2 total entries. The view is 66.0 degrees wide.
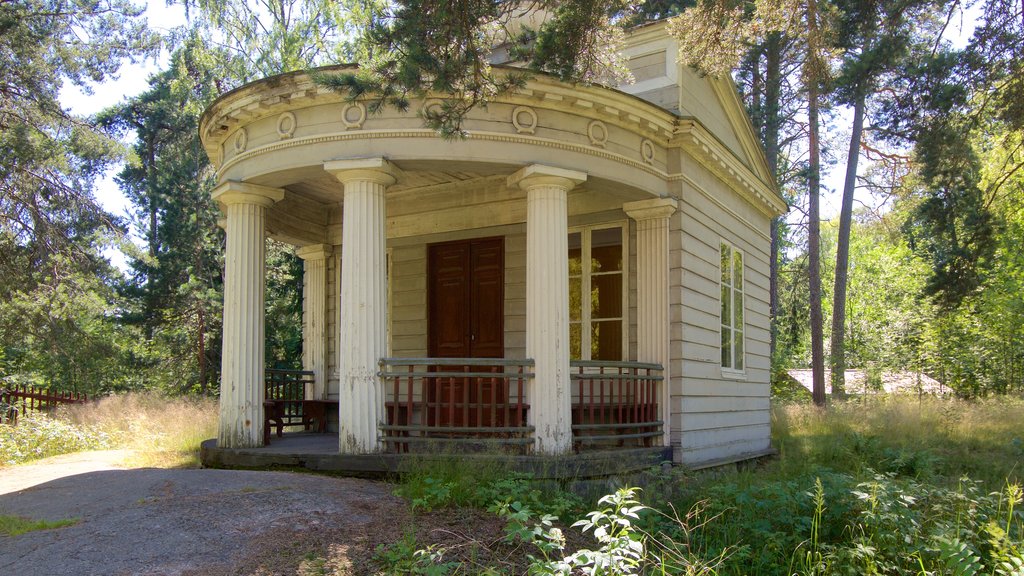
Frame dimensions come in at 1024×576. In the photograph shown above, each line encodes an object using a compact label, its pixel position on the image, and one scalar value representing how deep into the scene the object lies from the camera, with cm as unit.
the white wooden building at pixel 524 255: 781
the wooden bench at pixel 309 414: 1062
